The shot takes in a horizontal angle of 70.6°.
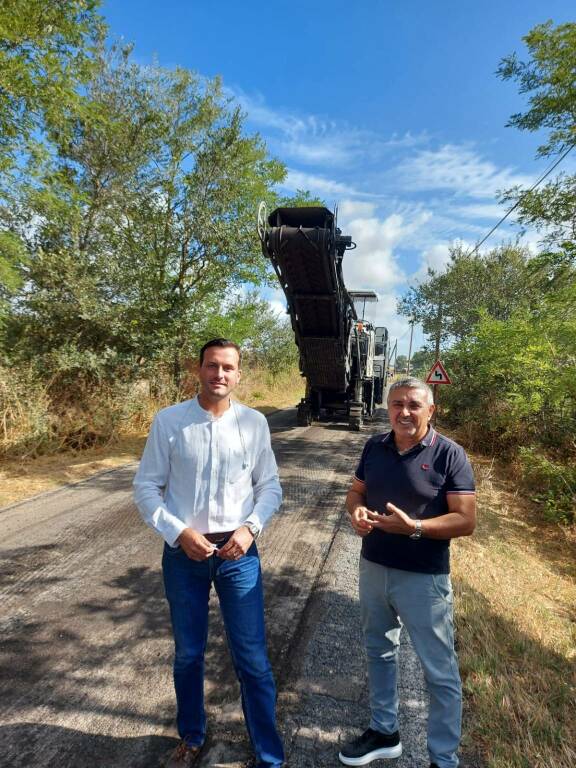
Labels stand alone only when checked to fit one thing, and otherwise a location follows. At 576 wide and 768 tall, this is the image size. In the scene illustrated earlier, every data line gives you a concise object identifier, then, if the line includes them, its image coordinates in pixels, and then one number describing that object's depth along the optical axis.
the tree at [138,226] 8.11
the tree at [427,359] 24.27
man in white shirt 1.76
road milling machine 7.15
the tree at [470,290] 20.47
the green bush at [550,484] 5.89
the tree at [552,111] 5.95
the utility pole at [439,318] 24.91
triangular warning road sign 10.31
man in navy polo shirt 1.75
